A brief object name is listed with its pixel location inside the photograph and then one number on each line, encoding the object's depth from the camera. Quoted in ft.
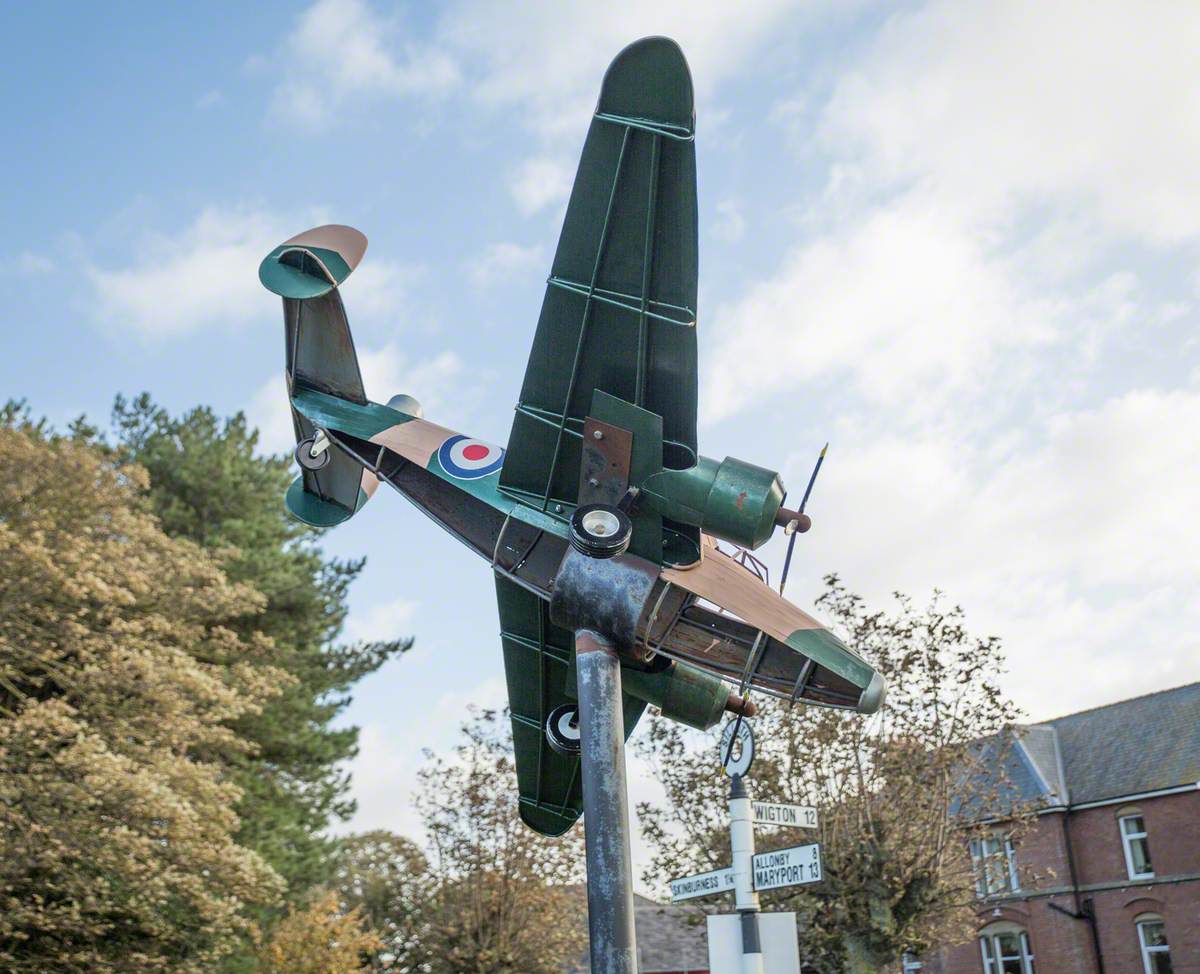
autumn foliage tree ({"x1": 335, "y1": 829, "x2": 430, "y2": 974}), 95.71
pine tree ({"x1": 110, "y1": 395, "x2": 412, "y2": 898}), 96.61
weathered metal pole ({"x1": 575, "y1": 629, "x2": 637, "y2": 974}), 22.36
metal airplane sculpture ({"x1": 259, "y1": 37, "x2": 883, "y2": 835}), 23.32
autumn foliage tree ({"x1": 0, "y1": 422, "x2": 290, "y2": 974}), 60.39
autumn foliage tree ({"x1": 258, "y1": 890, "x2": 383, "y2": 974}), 88.74
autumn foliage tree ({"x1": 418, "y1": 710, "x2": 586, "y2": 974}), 88.94
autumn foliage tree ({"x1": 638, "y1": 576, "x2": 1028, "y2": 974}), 67.26
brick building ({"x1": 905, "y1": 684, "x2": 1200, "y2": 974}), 106.11
